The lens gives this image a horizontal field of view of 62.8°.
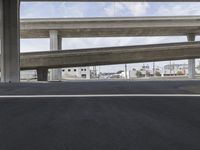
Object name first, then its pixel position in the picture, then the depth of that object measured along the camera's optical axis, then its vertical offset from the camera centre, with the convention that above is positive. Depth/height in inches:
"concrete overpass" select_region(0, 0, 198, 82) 684.9 +143.6
